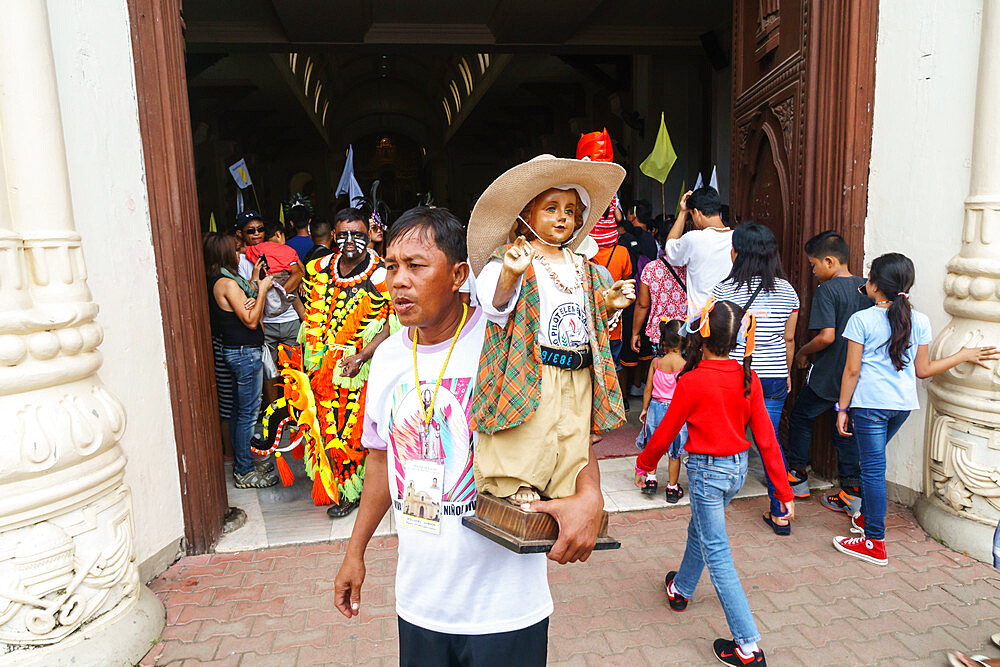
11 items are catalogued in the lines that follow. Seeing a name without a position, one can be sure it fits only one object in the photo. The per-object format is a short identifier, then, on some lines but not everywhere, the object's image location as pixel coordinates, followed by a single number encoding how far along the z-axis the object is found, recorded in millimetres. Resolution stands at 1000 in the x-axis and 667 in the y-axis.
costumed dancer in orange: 4211
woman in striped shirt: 3949
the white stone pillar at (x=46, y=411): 2551
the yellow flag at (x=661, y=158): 5895
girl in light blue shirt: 3500
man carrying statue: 1684
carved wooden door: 4211
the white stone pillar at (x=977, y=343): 3508
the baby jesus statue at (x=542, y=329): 1740
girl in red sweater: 2779
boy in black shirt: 3990
